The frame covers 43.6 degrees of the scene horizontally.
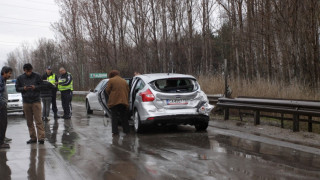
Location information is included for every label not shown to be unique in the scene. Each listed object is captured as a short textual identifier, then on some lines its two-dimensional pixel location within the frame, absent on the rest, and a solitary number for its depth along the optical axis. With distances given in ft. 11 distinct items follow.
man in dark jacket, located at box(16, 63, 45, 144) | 30.68
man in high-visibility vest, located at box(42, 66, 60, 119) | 51.54
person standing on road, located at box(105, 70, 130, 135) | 35.50
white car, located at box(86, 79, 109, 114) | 56.29
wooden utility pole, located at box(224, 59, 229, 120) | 44.19
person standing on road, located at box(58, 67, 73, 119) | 50.26
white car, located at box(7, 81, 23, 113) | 59.26
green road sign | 110.01
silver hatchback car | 34.25
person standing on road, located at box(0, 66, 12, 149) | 29.17
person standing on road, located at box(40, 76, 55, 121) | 49.85
